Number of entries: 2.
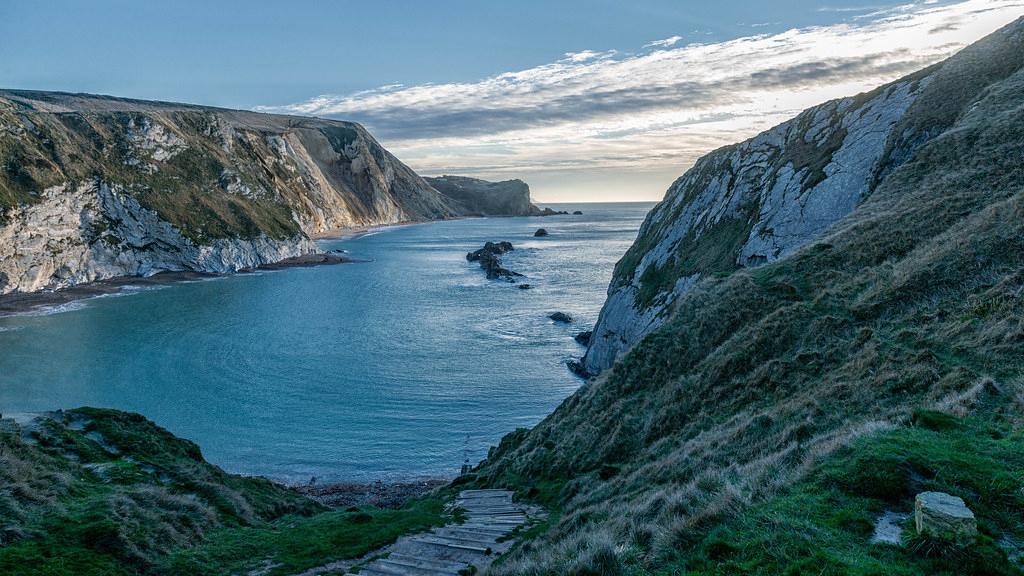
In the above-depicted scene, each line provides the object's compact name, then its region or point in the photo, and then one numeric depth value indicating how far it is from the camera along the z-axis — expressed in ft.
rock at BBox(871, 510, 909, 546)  25.22
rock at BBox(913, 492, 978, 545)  23.36
